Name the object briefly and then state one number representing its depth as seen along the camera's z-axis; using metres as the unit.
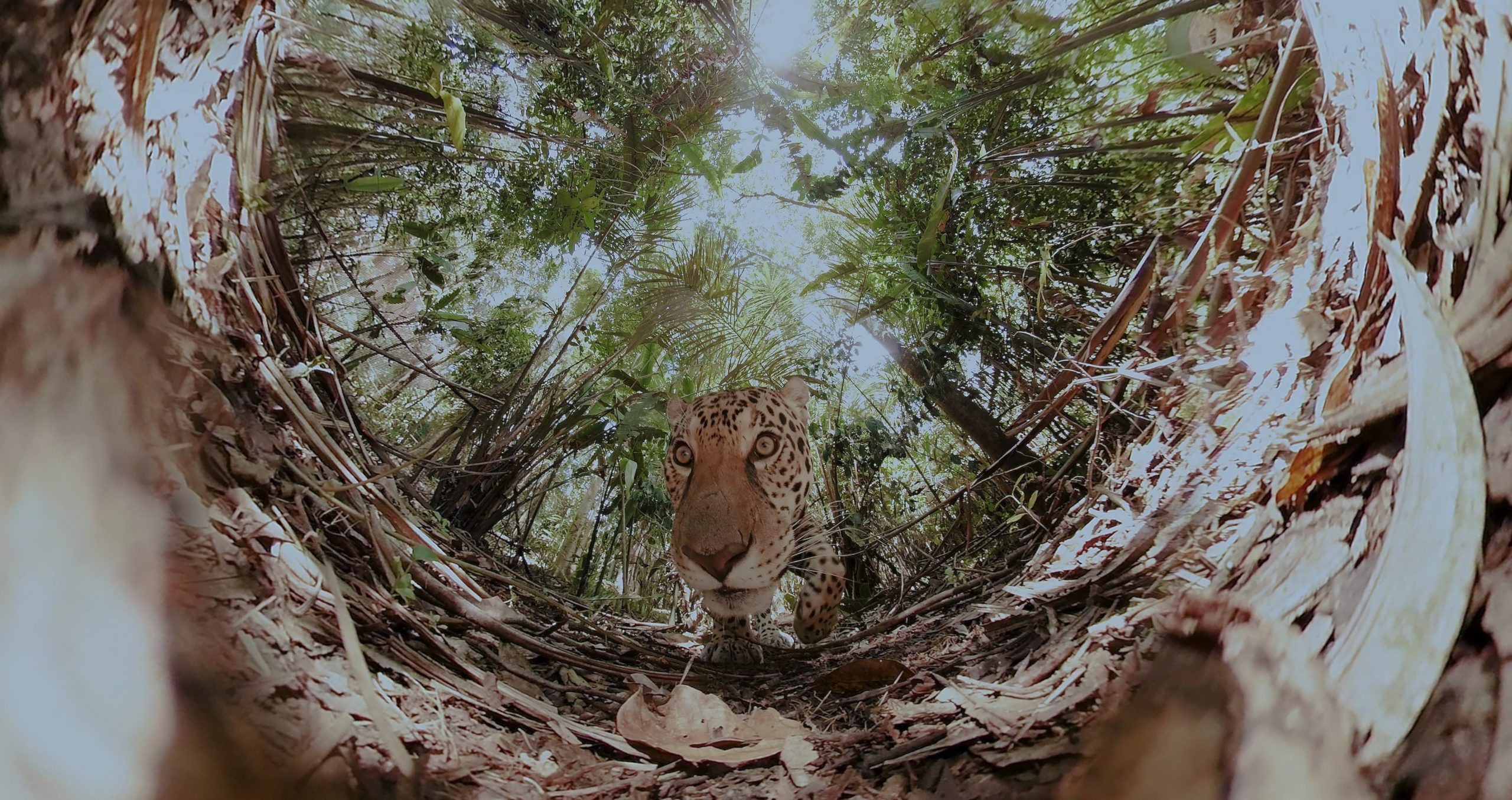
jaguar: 1.22
